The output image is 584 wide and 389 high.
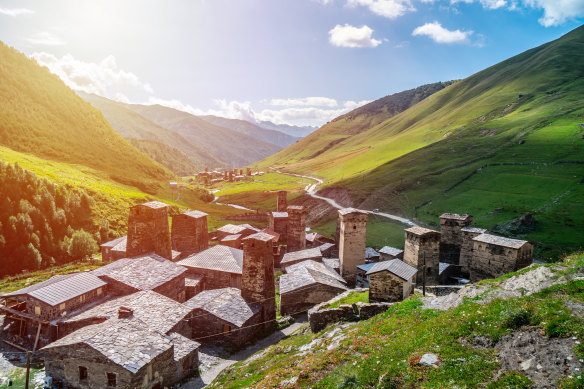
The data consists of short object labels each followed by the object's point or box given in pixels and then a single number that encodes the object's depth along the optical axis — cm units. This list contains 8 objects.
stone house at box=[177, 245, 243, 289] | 3859
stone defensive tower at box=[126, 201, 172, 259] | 3641
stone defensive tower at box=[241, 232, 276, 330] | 3086
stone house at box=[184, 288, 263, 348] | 2772
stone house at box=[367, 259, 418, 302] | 2502
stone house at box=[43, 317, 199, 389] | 1886
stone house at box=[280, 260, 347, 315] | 3312
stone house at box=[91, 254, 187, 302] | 3044
